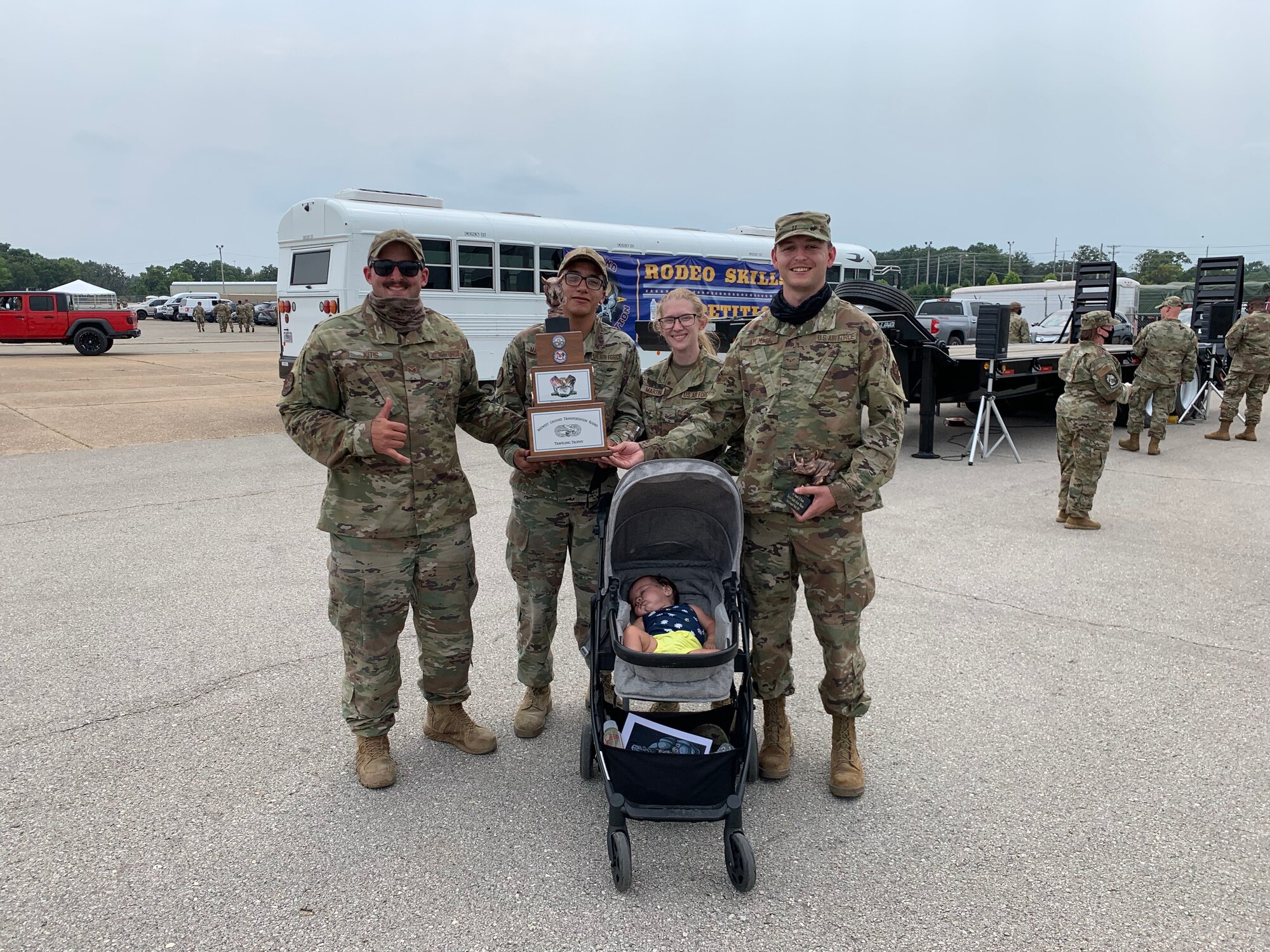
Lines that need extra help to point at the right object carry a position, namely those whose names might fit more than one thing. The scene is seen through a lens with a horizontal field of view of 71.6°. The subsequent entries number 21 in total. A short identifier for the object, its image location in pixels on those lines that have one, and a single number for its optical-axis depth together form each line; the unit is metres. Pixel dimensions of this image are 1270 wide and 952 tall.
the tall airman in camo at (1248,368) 11.89
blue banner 15.41
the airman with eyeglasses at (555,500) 3.70
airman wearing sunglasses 3.23
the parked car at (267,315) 52.16
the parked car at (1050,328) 24.28
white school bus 12.69
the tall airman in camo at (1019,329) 19.57
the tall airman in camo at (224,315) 42.31
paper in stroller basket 2.96
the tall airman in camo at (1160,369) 11.02
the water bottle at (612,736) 3.02
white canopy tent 47.41
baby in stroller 3.09
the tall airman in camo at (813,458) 3.16
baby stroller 2.79
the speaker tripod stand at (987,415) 10.41
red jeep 25.81
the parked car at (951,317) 26.56
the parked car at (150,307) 58.07
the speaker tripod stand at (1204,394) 14.08
